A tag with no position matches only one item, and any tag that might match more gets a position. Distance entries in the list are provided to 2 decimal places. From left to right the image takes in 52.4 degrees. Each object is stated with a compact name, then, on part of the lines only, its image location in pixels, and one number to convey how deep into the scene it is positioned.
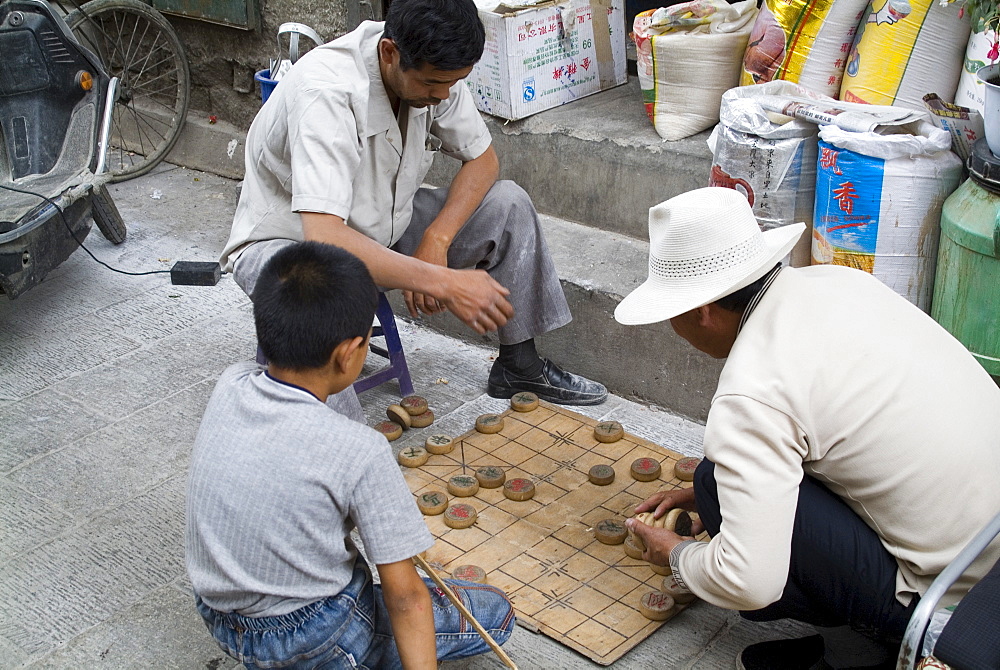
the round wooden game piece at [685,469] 2.84
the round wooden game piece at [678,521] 2.32
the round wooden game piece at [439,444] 3.04
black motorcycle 4.07
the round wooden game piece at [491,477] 2.88
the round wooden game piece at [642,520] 2.34
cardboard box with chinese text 3.87
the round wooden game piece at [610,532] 2.61
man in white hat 1.77
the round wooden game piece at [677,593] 2.36
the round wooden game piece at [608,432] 3.08
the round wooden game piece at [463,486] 2.85
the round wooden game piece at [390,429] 3.13
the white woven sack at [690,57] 3.59
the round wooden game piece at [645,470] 2.86
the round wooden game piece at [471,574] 2.46
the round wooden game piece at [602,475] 2.87
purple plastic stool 3.20
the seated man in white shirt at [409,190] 2.64
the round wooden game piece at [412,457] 2.99
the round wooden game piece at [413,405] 3.22
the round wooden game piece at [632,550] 2.55
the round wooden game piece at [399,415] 3.19
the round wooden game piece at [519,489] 2.81
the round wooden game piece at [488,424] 3.16
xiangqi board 2.36
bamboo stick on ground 1.97
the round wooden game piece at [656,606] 2.33
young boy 1.74
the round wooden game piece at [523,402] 3.28
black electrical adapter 4.13
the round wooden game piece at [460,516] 2.69
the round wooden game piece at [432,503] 2.76
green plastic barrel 2.59
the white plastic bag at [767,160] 3.07
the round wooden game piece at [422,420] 3.22
